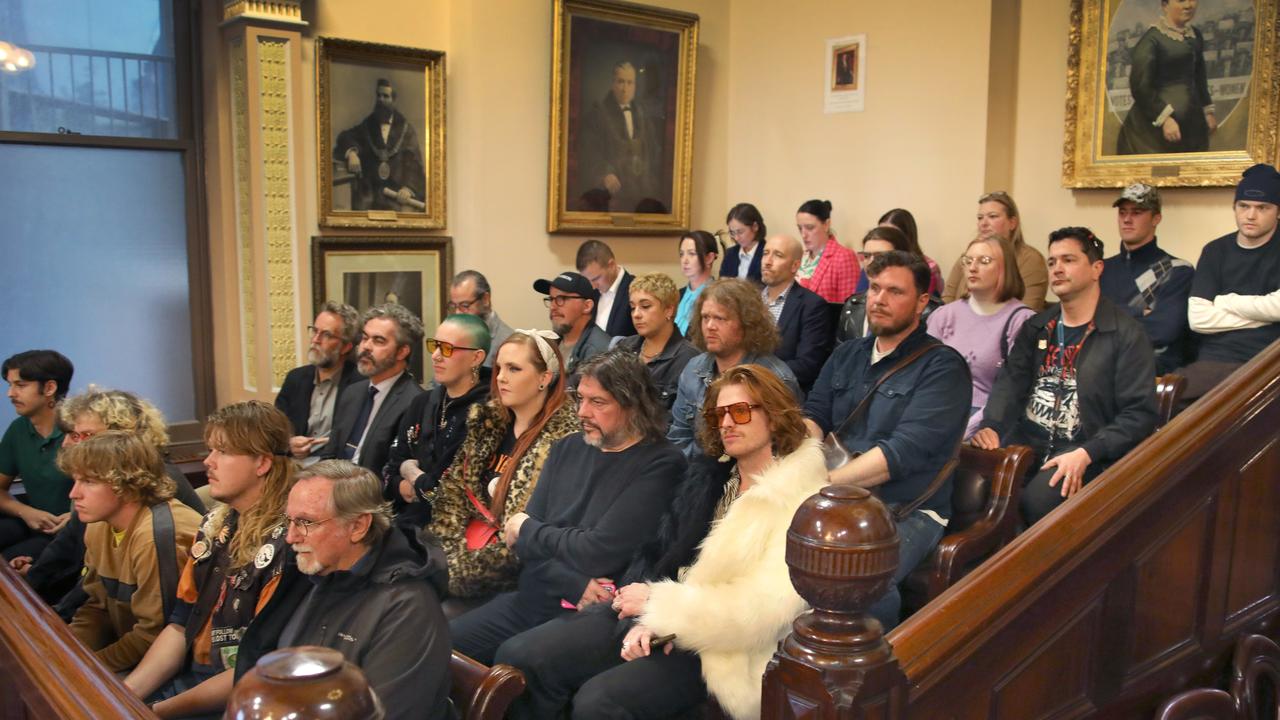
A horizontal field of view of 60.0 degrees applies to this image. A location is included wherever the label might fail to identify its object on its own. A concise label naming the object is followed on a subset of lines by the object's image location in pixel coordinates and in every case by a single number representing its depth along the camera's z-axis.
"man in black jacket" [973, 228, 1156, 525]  3.75
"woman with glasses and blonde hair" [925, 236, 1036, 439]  4.59
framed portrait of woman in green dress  5.85
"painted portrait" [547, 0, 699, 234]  7.67
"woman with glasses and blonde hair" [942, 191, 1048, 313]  6.15
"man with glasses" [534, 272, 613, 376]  5.61
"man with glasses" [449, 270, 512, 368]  6.25
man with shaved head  5.52
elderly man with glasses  2.46
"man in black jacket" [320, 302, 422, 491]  4.96
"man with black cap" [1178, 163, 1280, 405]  4.70
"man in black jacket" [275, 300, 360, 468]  5.51
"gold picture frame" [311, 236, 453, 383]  6.90
